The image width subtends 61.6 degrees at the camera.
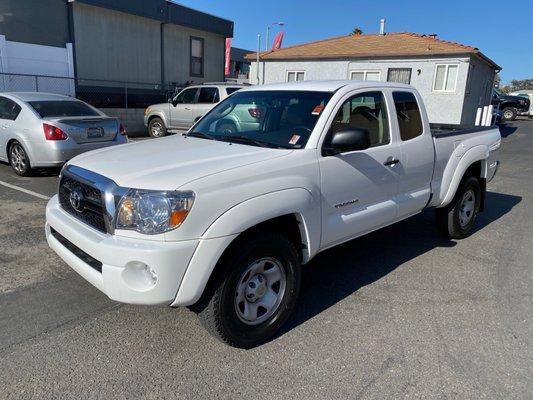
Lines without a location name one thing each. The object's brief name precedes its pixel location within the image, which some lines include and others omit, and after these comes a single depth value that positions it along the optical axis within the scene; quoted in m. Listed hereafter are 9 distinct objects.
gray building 14.57
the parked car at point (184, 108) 13.34
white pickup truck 2.71
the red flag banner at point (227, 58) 22.08
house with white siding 19.81
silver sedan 7.58
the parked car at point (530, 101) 36.85
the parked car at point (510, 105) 33.09
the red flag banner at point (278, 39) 31.13
